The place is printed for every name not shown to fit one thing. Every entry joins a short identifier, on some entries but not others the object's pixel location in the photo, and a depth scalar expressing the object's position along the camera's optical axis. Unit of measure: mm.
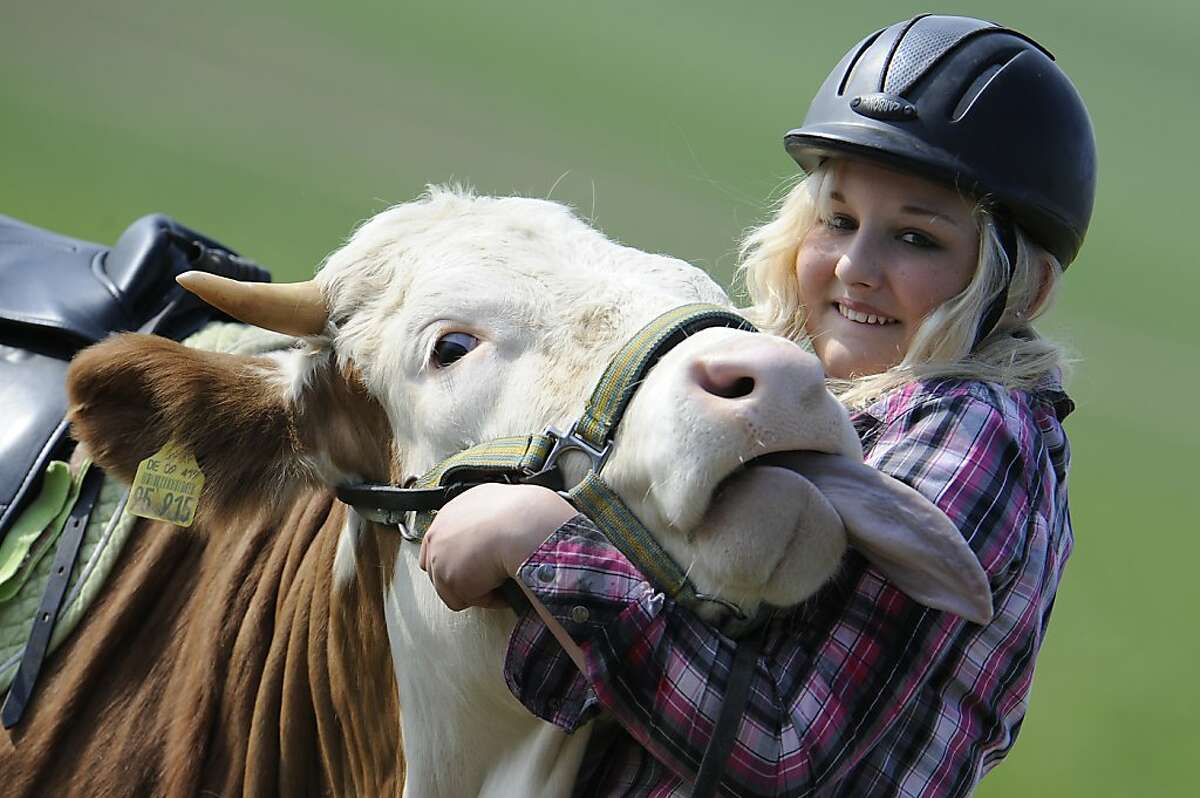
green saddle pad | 5746
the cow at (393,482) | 5306
